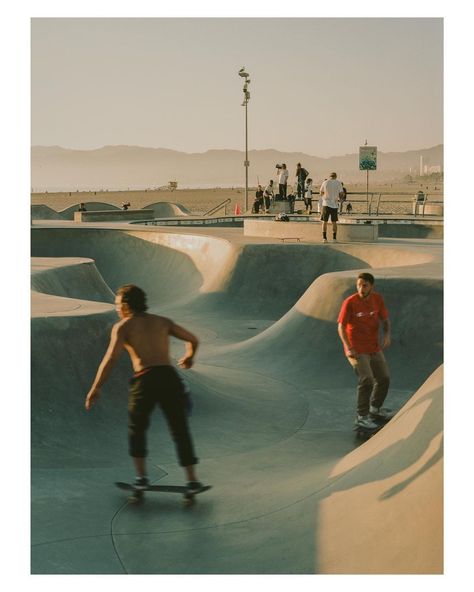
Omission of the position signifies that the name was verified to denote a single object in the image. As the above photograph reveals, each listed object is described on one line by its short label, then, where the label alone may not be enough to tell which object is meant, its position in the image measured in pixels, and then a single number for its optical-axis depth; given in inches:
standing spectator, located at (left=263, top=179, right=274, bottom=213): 1345.1
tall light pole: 1328.7
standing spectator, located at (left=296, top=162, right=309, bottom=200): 1174.6
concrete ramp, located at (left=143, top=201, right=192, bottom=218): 1669.3
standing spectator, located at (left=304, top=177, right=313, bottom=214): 1256.8
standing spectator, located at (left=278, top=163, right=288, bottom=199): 1077.8
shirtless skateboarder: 219.9
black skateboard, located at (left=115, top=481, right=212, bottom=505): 231.0
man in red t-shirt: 299.1
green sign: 1412.4
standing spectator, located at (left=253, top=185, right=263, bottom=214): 1346.5
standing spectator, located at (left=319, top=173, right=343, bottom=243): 617.3
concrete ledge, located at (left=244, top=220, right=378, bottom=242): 734.5
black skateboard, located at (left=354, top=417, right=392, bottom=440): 324.8
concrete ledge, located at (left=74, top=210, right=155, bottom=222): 1153.4
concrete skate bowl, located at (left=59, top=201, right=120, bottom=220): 1581.7
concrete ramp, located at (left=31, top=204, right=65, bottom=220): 1406.3
